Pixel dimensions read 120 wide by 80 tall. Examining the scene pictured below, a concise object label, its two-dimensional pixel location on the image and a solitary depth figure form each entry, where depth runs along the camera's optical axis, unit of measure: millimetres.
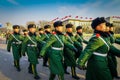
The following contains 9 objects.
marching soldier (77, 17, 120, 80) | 1745
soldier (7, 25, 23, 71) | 3755
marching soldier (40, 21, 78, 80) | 2337
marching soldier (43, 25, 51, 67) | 4124
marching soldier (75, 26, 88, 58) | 3356
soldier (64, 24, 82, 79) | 2970
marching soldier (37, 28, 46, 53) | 3977
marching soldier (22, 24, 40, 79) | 3102
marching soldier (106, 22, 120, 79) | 2341
